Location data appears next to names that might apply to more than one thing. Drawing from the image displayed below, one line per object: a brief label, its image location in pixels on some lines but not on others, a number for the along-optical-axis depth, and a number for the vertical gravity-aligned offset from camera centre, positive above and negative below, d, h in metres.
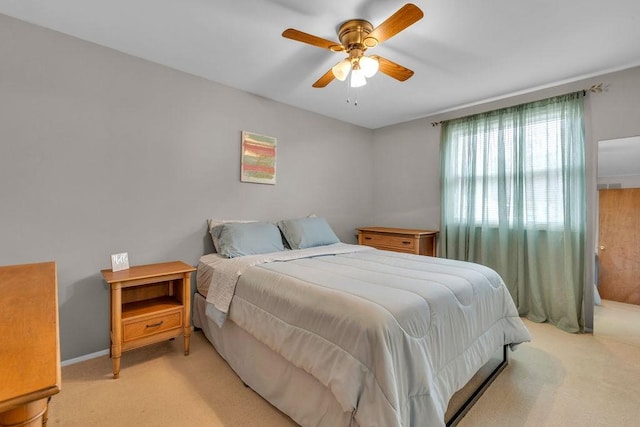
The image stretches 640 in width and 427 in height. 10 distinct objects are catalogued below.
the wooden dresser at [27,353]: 0.57 -0.33
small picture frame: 2.24 -0.38
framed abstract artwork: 3.14 +0.60
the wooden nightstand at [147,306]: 2.01 -0.74
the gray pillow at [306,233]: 3.09 -0.22
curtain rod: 2.71 +1.16
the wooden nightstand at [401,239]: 3.56 -0.34
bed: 1.26 -0.63
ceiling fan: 1.72 +1.09
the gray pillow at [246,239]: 2.61 -0.25
